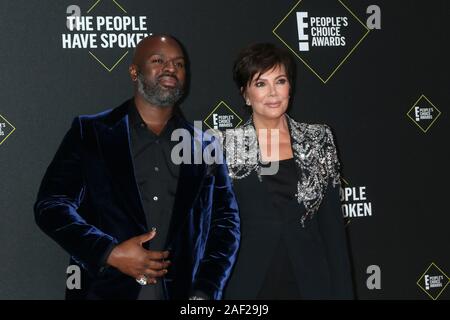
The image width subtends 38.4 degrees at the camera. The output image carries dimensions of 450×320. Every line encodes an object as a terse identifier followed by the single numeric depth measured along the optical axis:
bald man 2.33
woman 2.37
